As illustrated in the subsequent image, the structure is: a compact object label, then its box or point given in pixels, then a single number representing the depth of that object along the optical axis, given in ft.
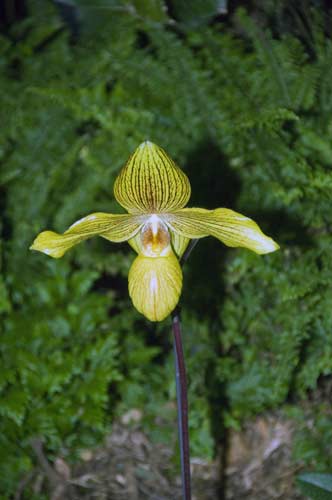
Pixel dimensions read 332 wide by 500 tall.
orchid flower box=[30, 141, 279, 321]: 1.48
